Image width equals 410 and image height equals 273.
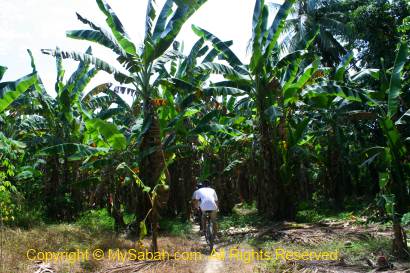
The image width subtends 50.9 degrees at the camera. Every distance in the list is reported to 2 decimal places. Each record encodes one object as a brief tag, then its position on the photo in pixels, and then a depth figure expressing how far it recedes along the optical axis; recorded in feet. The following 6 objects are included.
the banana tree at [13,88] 30.91
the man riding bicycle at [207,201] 31.94
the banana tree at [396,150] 31.37
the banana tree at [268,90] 39.96
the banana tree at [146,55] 34.50
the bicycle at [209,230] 30.94
